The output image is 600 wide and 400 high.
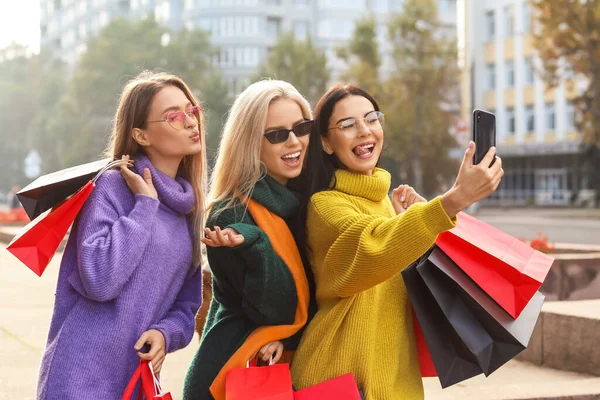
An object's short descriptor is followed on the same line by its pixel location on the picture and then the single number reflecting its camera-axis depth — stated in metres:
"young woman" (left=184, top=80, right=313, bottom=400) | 3.34
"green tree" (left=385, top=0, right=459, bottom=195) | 44.53
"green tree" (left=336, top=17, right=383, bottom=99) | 46.59
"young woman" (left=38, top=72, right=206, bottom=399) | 3.29
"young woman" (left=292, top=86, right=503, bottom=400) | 3.06
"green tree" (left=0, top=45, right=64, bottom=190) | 85.38
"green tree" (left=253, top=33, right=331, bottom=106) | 56.34
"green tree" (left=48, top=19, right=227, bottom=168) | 66.38
